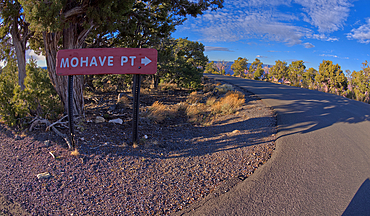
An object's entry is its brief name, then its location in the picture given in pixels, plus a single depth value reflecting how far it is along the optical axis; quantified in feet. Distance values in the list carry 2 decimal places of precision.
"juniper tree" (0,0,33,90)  17.98
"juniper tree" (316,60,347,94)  69.82
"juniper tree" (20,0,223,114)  15.08
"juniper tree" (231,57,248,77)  166.81
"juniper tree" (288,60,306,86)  111.14
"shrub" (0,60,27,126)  16.58
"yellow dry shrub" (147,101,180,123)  24.06
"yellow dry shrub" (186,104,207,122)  25.78
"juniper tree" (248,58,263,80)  139.23
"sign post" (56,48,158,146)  14.35
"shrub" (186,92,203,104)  37.52
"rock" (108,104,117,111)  25.53
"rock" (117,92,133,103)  29.32
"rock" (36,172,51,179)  11.59
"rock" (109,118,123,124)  20.58
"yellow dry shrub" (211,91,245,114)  28.82
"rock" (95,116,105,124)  20.11
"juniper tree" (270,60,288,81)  126.72
